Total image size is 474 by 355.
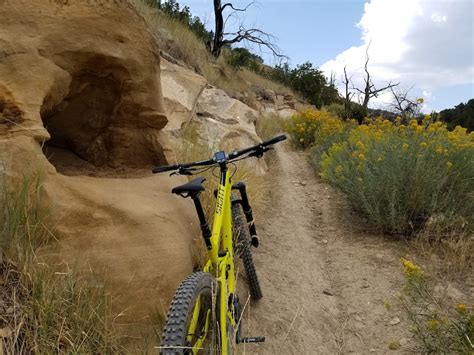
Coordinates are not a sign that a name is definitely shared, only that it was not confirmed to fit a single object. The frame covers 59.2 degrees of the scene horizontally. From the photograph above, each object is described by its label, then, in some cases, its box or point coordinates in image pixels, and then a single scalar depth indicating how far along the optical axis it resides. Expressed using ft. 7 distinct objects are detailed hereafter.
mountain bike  5.72
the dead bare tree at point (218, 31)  46.24
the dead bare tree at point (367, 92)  46.00
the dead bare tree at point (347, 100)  46.38
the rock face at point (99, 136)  7.95
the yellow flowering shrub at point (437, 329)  7.35
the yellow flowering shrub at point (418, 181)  13.37
